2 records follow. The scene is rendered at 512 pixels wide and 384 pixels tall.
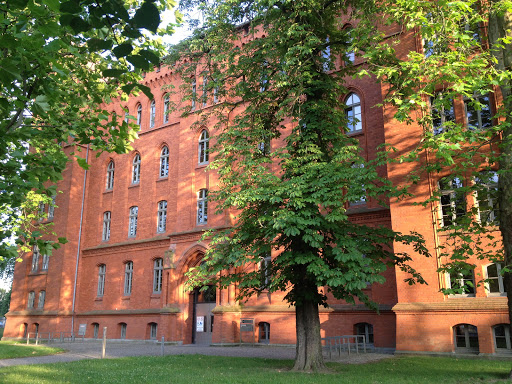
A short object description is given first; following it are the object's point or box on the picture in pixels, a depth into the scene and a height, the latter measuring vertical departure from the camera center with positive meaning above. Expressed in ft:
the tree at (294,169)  33.09 +10.92
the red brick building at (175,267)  46.14 +7.02
